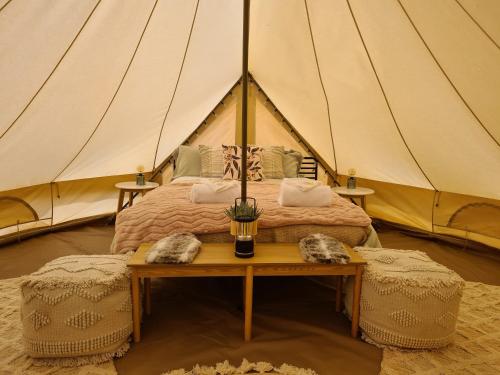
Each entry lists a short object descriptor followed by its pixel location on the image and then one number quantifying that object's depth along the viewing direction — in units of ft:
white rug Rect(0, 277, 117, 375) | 5.36
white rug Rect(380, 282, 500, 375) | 5.59
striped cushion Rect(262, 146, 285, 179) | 12.03
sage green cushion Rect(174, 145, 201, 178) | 12.15
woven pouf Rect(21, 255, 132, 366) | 5.35
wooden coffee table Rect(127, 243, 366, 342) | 5.90
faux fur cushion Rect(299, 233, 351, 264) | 6.07
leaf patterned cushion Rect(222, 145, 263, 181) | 11.55
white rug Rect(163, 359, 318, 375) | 5.40
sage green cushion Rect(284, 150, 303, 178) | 12.37
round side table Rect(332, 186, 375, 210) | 12.03
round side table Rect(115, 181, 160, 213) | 11.99
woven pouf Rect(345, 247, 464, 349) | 5.78
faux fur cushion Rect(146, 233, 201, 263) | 5.80
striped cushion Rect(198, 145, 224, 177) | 11.83
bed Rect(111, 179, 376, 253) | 7.16
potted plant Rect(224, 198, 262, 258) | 6.17
